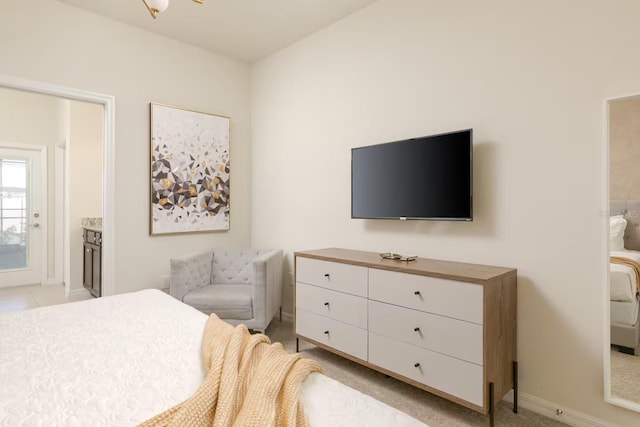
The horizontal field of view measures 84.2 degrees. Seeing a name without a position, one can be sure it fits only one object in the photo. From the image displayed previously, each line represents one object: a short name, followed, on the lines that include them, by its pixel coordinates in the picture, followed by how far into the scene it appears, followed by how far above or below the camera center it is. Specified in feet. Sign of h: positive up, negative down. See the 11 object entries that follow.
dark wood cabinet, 12.98 -1.81
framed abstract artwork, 11.12 +1.45
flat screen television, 7.27 +0.84
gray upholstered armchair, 9.86 -2.24
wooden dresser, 6.05 -2.08
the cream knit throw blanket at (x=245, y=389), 2.99 -1.63
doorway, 10.27 +0.44
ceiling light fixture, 5.25 +3.15
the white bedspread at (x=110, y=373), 3.18 -1.74
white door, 16.38 -0.09
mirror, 5.68 -0.77
